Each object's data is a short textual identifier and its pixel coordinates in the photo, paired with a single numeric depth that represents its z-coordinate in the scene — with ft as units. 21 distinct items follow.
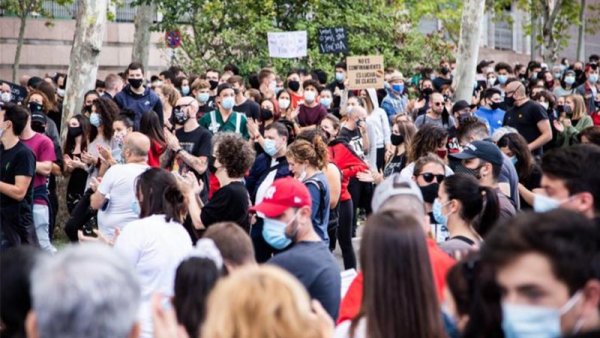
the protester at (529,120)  53.78
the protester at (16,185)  36.27
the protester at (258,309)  13.94
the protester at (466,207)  24.08
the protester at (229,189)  32.55
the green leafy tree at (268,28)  85.76
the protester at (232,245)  21.47
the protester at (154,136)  40.88
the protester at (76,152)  46.70
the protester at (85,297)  12.91
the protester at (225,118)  48.26
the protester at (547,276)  14.73
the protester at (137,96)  49.29
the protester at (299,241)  23.21
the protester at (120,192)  33.27
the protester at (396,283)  17.06
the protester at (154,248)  24.54
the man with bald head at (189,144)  40.34
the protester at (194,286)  18.33
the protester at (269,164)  37.60
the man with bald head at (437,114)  53.78
